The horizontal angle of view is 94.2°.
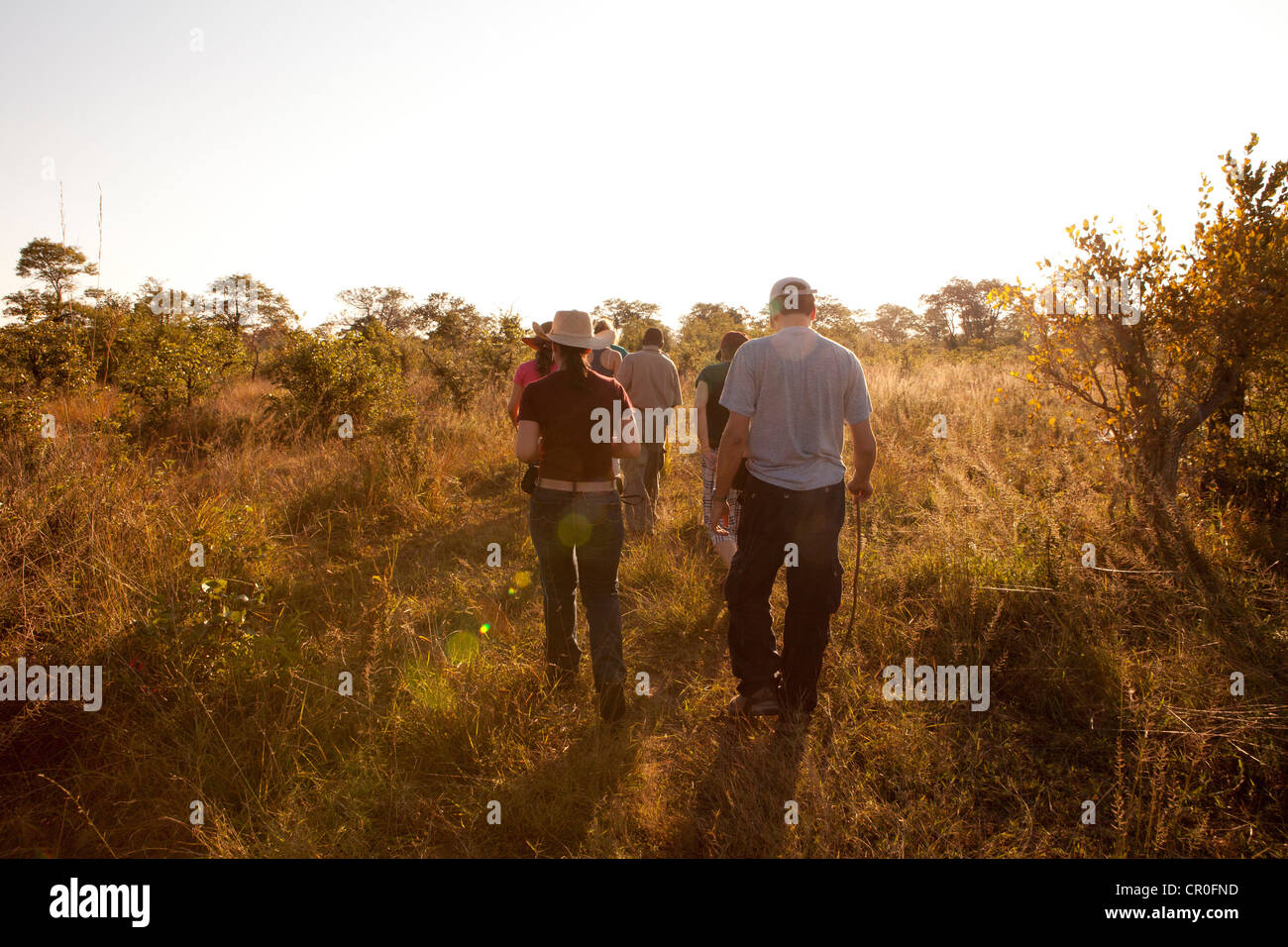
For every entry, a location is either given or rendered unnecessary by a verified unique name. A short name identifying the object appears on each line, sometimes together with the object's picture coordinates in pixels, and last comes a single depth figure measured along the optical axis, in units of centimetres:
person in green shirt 436
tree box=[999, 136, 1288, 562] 419
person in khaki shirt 609
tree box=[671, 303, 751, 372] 2034
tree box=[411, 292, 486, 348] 1817
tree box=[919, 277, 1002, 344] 4591
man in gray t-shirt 289
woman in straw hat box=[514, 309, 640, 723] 308
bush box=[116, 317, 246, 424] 964
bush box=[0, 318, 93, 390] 958
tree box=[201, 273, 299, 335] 3753
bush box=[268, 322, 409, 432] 927
